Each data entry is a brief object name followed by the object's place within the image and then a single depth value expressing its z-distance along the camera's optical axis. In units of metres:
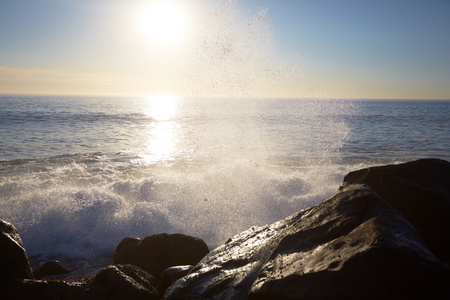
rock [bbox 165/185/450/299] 2.03
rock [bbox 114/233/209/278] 5.02
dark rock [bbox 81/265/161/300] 3.33
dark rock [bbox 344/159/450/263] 3.41
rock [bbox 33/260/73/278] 5.33
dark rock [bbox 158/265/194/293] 4.06
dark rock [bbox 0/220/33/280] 3.60
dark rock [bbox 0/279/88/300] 3.43
